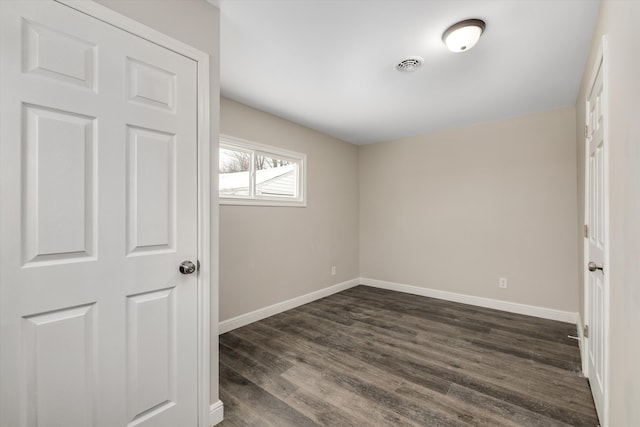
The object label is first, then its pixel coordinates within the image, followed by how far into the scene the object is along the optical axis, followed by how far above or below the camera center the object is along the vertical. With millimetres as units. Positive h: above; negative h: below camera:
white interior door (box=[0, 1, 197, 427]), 1051 -41
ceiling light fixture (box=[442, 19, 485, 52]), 1781 +1188
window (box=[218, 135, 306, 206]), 3064 +497
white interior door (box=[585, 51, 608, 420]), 1518 -159
